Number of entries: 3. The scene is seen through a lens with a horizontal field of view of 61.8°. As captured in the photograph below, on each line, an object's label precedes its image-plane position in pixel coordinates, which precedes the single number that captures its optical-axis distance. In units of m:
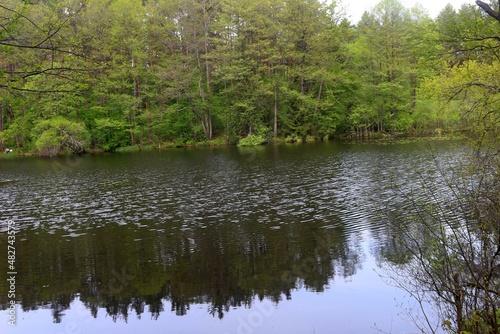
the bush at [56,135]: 44.12
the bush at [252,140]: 46.44
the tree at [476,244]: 5.02
